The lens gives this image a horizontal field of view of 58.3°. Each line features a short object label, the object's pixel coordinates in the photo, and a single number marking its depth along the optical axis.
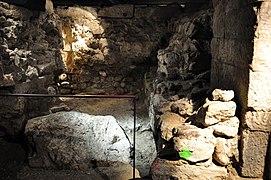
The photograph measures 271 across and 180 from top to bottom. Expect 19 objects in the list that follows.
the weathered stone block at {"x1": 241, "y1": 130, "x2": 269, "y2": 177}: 2.55
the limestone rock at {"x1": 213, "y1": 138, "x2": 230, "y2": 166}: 2.59
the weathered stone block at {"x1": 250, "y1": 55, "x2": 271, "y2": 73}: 2.41
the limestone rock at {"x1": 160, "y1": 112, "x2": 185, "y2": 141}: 3.21
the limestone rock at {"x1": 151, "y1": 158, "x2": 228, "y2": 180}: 2.48
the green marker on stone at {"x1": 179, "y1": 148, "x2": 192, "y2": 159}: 2.55
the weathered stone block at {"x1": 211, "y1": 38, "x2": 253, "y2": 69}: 2.57
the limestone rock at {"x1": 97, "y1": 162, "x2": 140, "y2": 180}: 3.38
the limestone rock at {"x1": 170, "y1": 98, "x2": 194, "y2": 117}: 3.56
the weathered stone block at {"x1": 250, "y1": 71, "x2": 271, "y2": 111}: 2.45
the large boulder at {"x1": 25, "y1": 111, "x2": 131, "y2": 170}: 3.78
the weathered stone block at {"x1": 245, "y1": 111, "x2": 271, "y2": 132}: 2.51
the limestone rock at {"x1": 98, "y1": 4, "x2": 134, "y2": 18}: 7.46
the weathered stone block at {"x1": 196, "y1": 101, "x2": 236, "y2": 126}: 2.68
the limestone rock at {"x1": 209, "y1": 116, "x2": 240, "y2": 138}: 2.62
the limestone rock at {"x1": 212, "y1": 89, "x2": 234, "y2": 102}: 2.80
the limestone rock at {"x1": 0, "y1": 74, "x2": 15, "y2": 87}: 3.95
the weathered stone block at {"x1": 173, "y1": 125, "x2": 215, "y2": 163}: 2.54
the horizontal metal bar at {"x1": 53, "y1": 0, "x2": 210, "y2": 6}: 7.04
